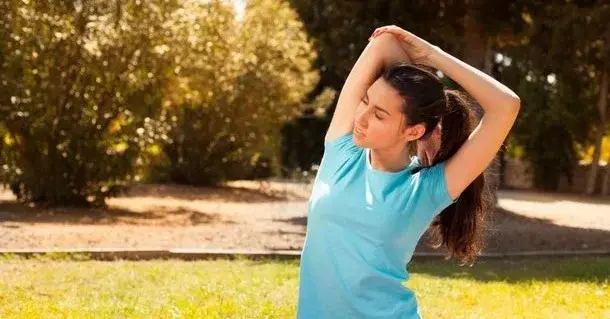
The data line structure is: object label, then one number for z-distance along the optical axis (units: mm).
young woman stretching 2914
